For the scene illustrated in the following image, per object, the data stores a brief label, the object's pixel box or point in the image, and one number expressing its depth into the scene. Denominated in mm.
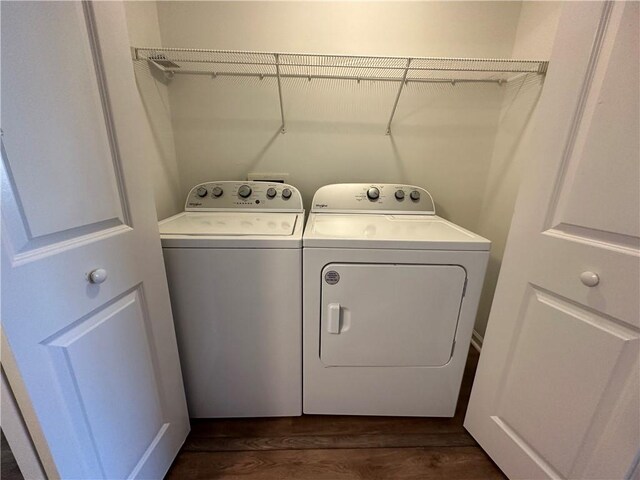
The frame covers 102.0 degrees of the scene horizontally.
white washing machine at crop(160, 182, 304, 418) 1070
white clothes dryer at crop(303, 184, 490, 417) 1076
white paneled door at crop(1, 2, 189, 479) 531
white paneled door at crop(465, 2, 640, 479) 697
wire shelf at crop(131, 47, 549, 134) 1395
